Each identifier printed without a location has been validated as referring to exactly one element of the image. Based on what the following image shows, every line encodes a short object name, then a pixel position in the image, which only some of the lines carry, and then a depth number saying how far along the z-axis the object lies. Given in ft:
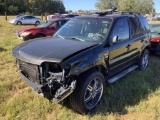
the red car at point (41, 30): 33.35
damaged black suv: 11.22
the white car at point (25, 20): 83.80
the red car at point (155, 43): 26.13
